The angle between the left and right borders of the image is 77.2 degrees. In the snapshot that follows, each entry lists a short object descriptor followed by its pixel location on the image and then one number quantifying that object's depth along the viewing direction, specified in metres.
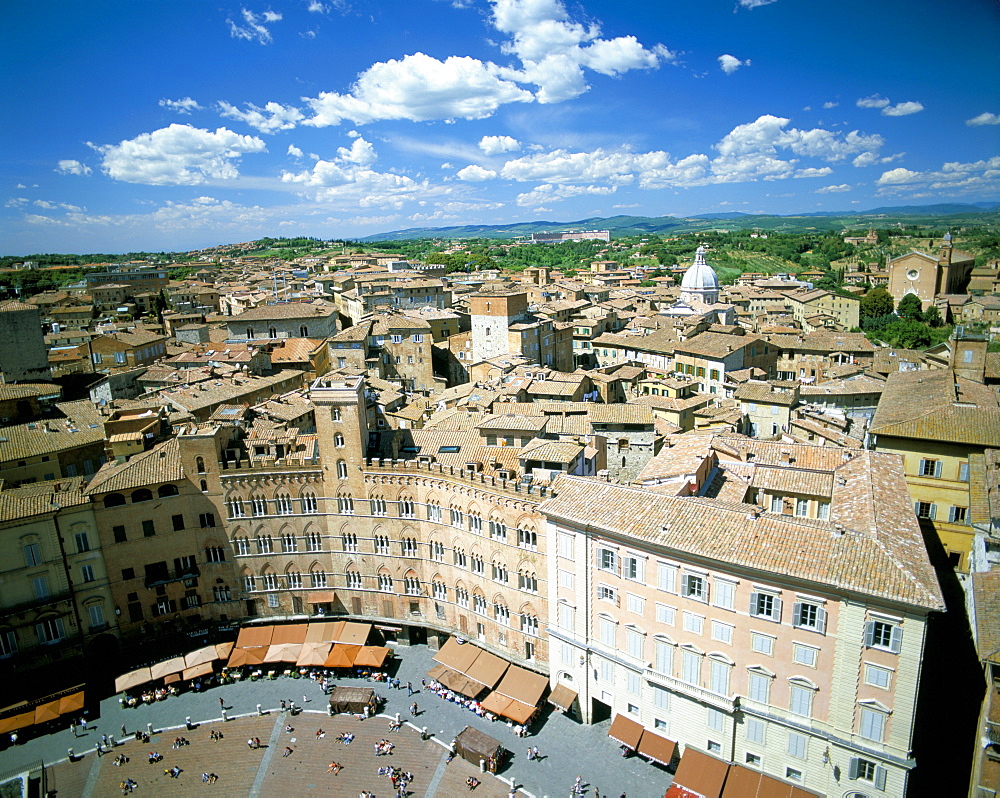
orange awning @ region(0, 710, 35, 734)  34.75
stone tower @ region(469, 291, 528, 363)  79.06
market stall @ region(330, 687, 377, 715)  36.53
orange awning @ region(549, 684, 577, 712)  34.24
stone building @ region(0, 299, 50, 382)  58.12
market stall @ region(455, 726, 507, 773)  31.73
